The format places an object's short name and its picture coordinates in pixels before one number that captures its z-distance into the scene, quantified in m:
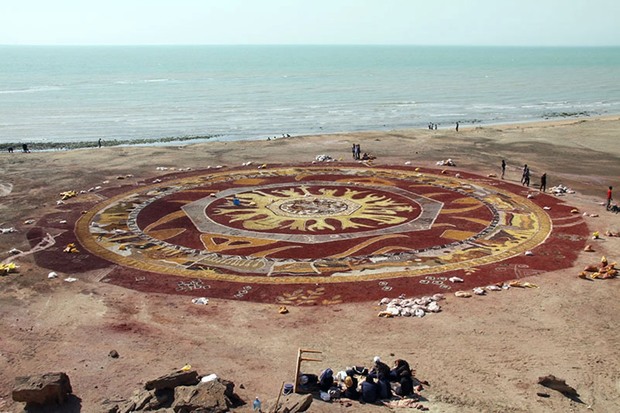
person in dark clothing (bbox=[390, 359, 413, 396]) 19.23
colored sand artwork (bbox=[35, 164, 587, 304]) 29.00
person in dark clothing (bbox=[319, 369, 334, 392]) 19.20
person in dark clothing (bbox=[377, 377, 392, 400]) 18.94
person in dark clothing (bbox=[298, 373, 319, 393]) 19.17
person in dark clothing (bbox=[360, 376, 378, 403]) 18.73
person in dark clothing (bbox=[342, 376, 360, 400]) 18.89
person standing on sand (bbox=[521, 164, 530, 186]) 48.00
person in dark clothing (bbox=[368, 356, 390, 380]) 19.50
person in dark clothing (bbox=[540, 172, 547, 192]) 45.44
